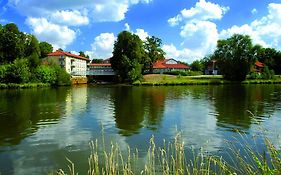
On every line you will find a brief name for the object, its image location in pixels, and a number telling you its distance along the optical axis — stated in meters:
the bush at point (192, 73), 125.91
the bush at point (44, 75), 94.62
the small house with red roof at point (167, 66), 138.88
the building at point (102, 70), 122.69
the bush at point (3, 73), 89.44
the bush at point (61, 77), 97.56
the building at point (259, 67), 143.54
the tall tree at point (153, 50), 124.25
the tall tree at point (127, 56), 103.00
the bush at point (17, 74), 89.12
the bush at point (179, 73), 121.44
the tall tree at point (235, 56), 108.00
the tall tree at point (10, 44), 99.81
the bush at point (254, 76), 111.93
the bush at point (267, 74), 110.97
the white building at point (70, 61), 121.12
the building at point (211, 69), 149.75
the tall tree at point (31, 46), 104.94
